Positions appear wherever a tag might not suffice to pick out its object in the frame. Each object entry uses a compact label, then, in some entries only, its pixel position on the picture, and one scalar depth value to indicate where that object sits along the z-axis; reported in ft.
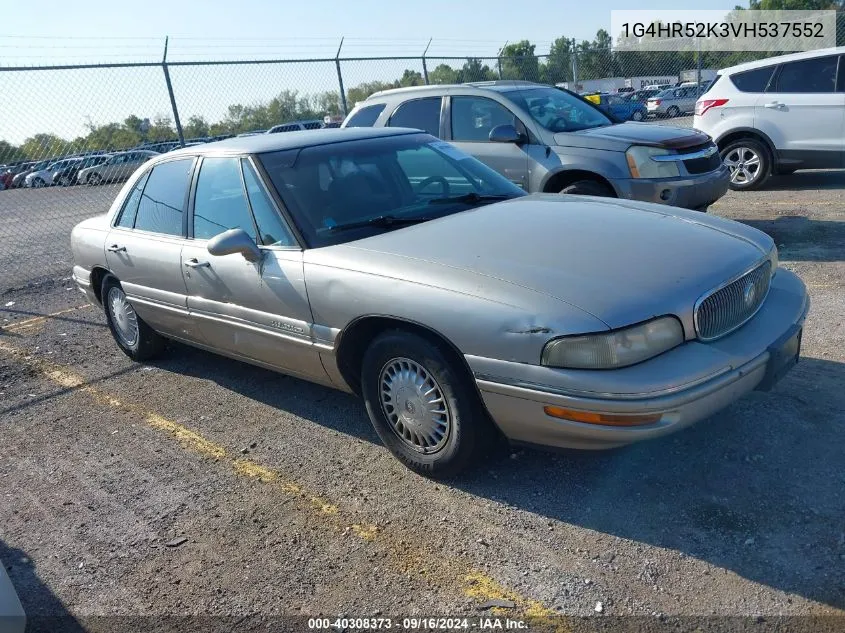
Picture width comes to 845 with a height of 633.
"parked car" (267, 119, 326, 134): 47.65
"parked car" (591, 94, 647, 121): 90.26
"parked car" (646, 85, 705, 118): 94.99
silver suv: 23.66
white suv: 30.86
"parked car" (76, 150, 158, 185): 40.42
